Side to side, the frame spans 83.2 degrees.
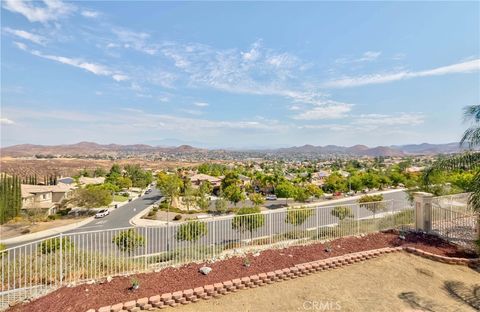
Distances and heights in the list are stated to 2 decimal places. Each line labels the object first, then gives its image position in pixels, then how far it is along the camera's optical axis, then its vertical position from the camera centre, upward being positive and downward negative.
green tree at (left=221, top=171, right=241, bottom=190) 46.56 -4.89
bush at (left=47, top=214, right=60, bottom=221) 32.82 -7.73
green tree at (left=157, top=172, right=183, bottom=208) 38.41 -4.97
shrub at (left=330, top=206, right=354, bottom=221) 10.43 -2.45
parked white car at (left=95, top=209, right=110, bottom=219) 32.45 -7.25
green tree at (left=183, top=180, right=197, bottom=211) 37.69 -6.21
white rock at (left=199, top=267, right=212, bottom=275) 6.17 -2.69
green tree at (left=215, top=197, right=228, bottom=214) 34.91 -6.80
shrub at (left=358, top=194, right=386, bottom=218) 10.15 -2.14
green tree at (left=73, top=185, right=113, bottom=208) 33.72 -5.40
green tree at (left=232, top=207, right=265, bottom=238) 9.02 -2.43
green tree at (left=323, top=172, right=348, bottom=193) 51.62 -6.39
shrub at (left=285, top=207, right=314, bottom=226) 9.89 -2.47
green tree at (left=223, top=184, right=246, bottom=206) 38.66 -6.05
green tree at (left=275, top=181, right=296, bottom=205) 41.50 -6.08
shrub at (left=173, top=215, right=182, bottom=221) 31.76 -7.64
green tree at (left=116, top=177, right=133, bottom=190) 55.79 -5.98
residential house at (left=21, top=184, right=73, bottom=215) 34.75 -6.07
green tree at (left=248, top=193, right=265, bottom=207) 36.82 -6.49
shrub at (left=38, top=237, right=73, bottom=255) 6.32 -2.17
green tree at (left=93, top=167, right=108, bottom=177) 76.88 -5.49
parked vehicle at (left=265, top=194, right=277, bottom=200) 47.62 -8.01
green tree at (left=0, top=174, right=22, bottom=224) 30.71 -4.99
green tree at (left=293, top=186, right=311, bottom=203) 40.06 -6.38
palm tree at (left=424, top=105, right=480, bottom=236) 6.90 -0.30
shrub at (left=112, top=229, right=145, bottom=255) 7.41 -2.52
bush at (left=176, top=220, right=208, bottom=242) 8.30 -2.53
